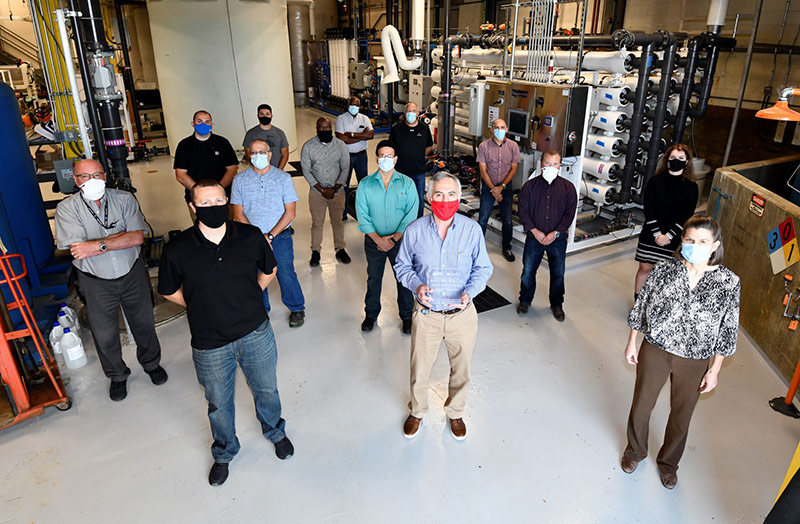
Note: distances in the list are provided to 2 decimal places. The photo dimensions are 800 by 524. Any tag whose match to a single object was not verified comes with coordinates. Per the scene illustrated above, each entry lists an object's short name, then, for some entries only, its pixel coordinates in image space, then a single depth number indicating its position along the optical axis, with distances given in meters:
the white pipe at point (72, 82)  3.83
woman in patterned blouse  2.52
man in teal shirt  4.05
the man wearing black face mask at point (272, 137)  5.91
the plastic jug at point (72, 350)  4.10
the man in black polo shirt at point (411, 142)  6.48
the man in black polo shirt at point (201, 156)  5.03
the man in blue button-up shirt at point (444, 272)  2.93
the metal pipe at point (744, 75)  6.60
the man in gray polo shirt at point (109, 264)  3.37
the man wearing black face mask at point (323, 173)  5.42
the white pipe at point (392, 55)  9.15
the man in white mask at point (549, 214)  4.48
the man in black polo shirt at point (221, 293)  2.58
